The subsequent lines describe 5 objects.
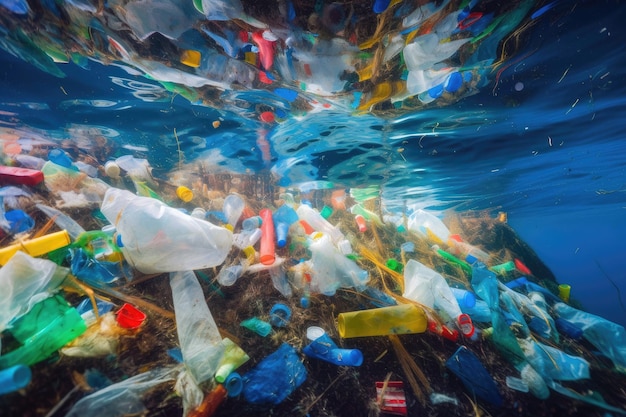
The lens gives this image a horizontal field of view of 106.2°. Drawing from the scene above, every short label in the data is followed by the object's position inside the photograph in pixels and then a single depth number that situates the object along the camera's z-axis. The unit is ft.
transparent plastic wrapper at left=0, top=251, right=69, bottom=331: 5.15
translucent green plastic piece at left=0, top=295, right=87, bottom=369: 4.90
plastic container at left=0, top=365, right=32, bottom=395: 4.17
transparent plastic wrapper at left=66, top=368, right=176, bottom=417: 4.78
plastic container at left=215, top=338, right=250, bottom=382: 5.92
